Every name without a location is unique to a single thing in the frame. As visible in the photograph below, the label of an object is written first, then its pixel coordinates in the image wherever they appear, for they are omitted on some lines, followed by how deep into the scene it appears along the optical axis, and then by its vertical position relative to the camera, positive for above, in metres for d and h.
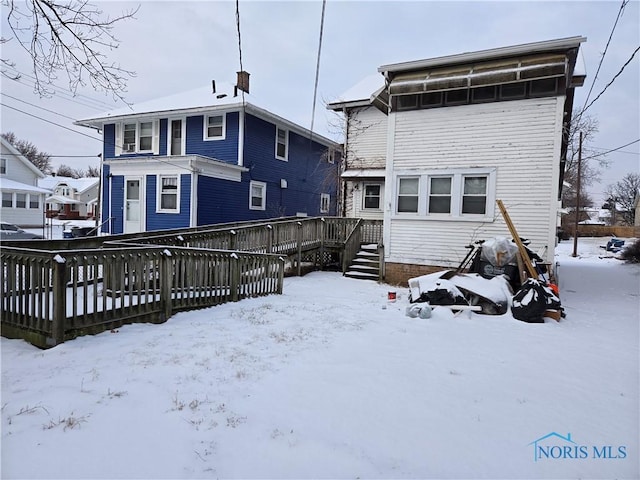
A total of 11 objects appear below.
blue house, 15.50 +2.36
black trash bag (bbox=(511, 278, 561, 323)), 6.68 -1.29
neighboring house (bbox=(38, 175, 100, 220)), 50.08 +2.34
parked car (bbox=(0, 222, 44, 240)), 19.03 -1.26
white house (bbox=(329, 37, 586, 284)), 9.23 +2.09
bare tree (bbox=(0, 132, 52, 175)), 51.67 +8.48
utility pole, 24.02 +2.97
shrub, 17.88 -0.96
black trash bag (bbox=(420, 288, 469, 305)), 7.38 -1.39
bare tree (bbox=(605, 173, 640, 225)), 61.22 +6.26
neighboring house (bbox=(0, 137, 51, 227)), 28.34 +1.35
